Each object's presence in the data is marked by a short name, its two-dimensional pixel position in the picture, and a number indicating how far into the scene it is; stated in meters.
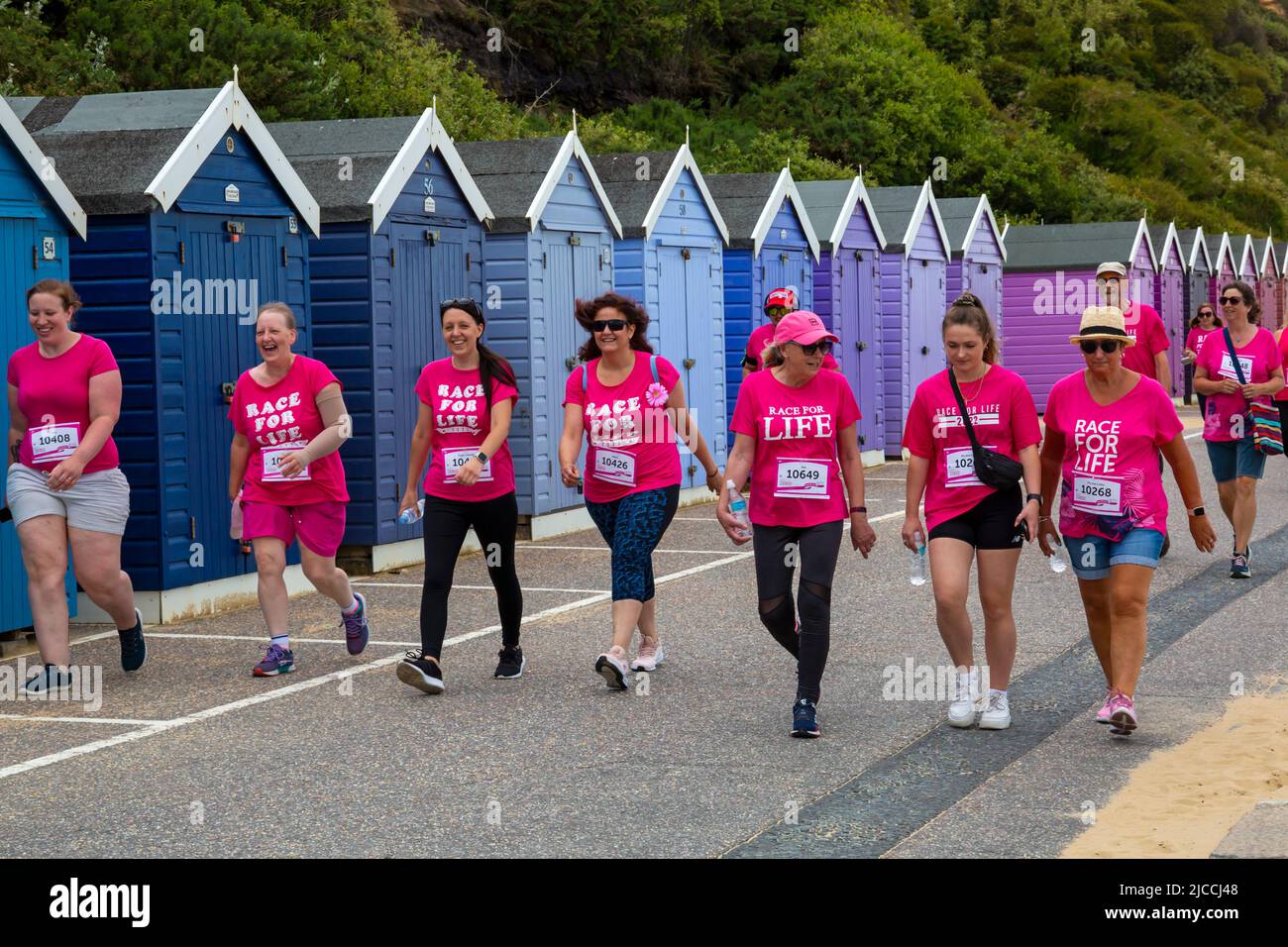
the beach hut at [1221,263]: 37.22
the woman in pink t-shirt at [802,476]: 7.16
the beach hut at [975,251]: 24.64
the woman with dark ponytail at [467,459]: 8.16
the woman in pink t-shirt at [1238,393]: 11.37
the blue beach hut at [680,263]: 16.09
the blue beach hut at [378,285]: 12.36
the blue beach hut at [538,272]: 14.13
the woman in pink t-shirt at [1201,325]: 15.94
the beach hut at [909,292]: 21.78
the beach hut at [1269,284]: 41.44
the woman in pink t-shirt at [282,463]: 8.51
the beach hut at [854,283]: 20.12
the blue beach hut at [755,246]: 18.27
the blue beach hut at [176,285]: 10.11
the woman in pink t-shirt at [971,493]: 7.09
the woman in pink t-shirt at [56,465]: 8.12
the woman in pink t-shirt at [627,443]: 8.05
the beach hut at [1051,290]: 29.44
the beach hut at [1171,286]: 33.31
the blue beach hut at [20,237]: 9.27
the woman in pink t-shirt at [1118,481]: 6.96
